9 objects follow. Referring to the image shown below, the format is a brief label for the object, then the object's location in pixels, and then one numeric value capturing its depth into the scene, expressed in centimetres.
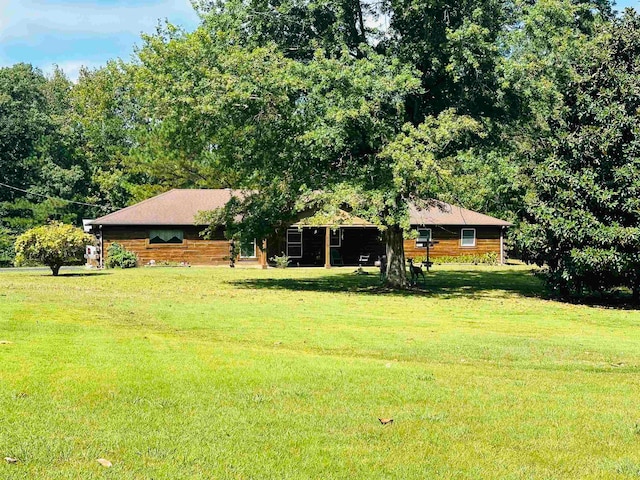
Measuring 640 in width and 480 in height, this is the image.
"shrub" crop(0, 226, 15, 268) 4509
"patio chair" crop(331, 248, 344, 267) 4169
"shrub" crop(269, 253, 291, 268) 3878
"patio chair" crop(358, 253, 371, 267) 4112
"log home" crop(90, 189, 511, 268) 3941
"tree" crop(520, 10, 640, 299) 1973
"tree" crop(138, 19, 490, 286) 2105
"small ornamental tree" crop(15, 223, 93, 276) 2756
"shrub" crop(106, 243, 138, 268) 3778
